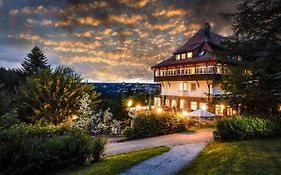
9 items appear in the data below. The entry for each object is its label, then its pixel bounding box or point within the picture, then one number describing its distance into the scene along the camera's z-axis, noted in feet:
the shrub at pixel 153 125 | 54.81
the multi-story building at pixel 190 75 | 89.58
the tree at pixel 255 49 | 35.86
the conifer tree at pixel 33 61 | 118.02
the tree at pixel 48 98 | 53.09
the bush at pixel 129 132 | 54.46
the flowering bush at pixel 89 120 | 30.36
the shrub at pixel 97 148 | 30.34
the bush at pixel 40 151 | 25.20
